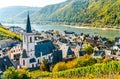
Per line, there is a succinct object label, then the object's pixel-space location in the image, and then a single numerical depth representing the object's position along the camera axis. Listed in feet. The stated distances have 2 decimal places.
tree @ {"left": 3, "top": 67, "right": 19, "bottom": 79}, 91.01
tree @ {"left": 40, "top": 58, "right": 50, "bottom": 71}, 128.98
